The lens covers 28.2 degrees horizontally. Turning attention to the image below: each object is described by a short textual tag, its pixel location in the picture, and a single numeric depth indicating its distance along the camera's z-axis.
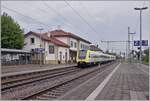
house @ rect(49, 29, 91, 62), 79.62
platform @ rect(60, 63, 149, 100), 11.85
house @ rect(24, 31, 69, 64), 63.28
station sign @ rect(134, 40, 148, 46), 40.02
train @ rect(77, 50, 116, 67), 44.94
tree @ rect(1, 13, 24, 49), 62.19
